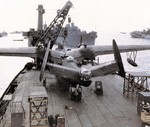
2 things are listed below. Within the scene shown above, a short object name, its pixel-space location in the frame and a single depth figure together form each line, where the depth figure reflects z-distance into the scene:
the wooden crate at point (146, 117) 15.22
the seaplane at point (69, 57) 22.36
